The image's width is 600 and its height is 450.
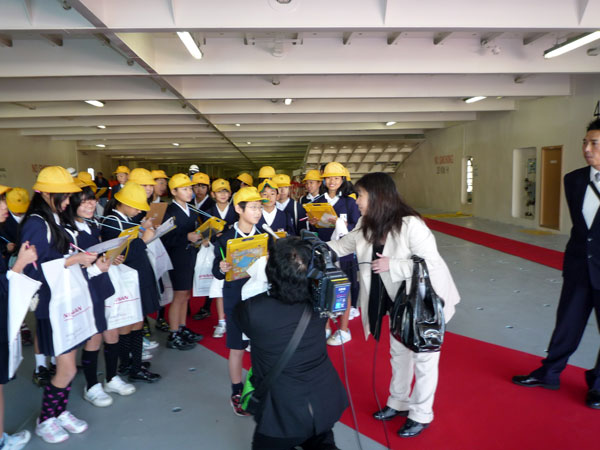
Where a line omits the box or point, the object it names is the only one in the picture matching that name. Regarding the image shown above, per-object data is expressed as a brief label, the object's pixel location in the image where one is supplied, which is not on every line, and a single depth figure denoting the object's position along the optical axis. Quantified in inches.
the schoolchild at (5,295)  79.4
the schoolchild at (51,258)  85.8
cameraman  61.3
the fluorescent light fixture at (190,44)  194.1
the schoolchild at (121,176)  267.3
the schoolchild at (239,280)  97.6
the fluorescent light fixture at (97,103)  337.5
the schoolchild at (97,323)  98.6
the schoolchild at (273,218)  141.6
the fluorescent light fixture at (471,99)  386.5
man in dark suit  99.8
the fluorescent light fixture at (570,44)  215.9
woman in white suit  86.0
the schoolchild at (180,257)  140.5
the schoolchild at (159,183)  190.3
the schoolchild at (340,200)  158.8
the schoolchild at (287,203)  170.2
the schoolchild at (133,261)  114.7
